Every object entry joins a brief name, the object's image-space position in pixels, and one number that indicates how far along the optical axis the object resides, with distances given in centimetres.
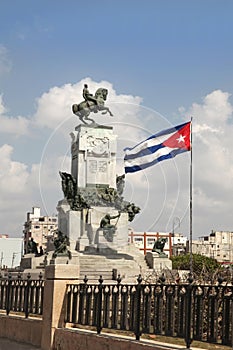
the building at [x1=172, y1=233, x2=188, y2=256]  8750
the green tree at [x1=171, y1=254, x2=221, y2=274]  3297
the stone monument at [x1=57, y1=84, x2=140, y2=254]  3061
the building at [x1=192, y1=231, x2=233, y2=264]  9936
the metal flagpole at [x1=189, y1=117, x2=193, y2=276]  2595
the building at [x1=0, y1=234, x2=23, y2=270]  12081
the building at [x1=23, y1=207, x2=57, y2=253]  11512
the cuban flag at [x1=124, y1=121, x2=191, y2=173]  2550
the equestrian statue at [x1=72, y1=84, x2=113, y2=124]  3438
